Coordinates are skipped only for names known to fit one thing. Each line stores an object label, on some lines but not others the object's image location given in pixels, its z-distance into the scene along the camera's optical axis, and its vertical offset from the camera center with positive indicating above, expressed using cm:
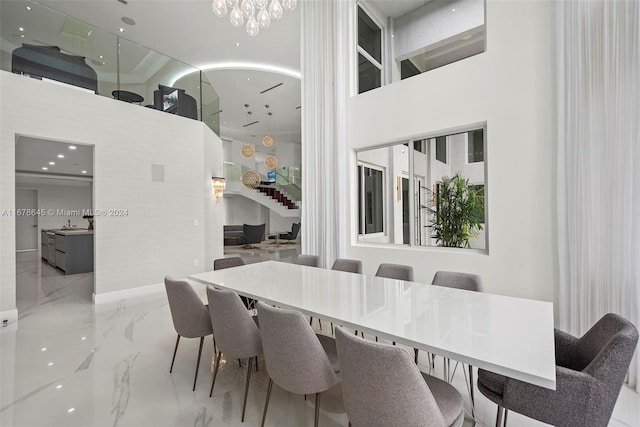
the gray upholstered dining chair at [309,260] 389 -63
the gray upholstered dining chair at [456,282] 256 -62
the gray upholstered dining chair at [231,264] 352 -62
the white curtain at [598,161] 244 +43
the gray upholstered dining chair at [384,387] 118 -71
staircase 1356 +75
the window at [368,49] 483 +266
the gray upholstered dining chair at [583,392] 127 -80
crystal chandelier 282 +196
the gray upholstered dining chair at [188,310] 237 -78
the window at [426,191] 366 +28
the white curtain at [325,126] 474 +142
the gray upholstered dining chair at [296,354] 158 -76
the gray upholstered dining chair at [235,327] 199 -77
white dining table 123 -60
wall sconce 717 +67
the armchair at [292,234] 1353 -102
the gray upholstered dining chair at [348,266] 347 -63
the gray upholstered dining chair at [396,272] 301 -62
